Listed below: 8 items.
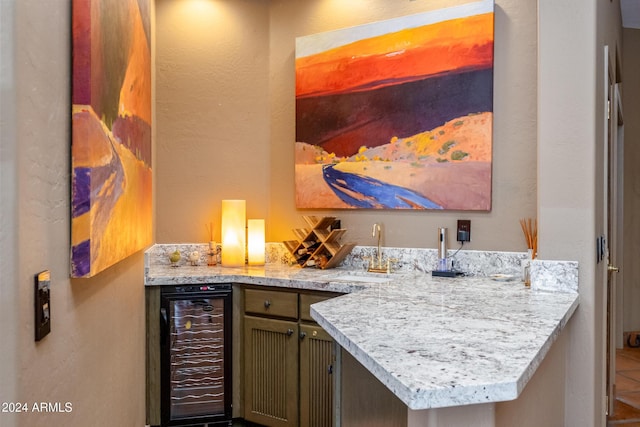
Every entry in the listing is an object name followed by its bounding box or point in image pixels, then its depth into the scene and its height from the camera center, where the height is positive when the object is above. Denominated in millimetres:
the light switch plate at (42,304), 1085 -188
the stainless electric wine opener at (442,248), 2975 -175
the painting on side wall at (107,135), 1332 +255
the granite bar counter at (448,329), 1031 -317
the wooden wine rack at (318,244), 3270 -173
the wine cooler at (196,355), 2959 -791
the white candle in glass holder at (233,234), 3498 -114
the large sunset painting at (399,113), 2967 +645
